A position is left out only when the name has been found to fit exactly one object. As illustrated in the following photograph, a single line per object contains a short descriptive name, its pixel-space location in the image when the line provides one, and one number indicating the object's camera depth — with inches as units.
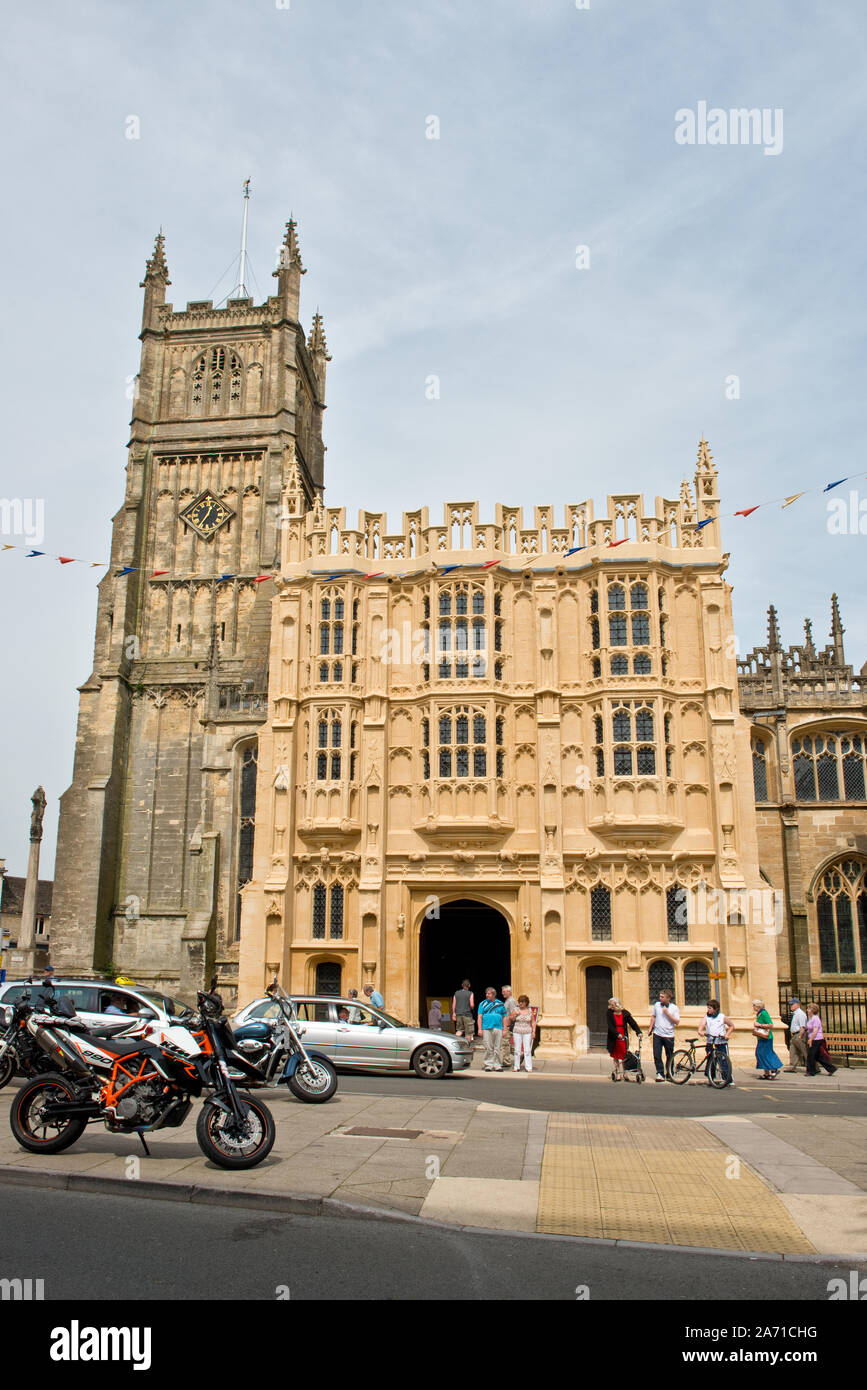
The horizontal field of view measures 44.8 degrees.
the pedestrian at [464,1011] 995.3
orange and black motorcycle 380.5
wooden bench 979.3
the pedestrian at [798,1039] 890.1
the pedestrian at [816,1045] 850.8
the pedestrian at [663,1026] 801.6
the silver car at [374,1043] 761.6
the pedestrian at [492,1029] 863.7
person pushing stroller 796.0
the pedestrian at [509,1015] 903.1
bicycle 777.6
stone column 1795.0
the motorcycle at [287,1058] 563.2
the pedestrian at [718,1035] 773.3
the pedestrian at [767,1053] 828.0
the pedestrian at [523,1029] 865.5
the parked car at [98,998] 706.8
